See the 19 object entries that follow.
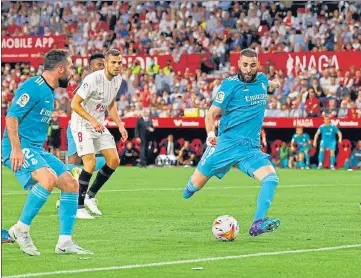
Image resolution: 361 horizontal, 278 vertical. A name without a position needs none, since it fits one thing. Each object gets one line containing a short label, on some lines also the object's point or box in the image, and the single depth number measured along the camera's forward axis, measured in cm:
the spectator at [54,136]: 3472
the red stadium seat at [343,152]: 3141
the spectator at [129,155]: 3375
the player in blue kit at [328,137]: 3067
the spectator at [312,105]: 3170
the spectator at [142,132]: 3294
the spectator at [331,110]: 3144
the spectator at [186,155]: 3316
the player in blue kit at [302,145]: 3145
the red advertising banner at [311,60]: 3284
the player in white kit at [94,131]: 1515
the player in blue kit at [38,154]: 1038
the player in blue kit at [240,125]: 1261
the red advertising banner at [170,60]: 3619
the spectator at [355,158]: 3059
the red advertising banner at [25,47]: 4059
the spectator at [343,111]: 3109
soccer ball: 1166
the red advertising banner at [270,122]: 3120
